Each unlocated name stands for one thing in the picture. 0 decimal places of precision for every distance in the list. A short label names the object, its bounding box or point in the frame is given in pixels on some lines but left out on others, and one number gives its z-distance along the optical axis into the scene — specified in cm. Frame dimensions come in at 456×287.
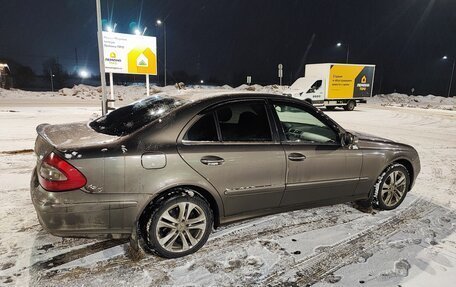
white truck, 2180
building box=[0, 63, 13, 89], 3786
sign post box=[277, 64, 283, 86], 2549
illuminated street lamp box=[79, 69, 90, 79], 7350
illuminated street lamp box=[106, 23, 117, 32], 1506
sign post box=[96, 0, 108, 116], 895
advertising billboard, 1350
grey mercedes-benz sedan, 276
